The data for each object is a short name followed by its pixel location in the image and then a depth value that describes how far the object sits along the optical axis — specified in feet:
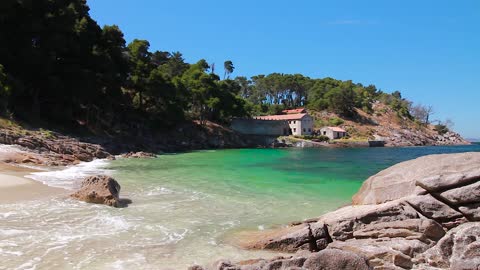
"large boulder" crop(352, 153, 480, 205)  37.60
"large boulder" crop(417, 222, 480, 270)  27.35
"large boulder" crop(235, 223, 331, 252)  35.37
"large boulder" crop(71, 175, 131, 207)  54.39
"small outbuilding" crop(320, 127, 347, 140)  358.84
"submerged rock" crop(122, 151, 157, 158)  158.81
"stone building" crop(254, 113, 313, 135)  351.46
